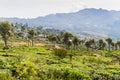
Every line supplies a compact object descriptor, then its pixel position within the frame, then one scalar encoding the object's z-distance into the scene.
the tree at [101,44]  135.25
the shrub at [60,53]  81.60
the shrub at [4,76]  32.88
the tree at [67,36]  120.89
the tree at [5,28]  105.25
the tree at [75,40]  117.37
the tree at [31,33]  121.74
